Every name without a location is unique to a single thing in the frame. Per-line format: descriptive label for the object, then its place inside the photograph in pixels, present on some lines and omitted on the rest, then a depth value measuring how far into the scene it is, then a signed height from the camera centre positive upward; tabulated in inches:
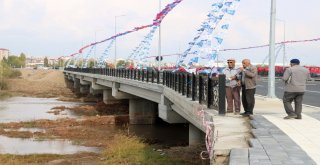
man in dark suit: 474.3 -20.3
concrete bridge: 498.0 -52.8
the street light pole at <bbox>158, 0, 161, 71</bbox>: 1155.9 +23.6
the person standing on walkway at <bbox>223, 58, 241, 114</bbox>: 493.4 -26.7
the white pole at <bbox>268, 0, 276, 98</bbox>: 692.1 +16.8
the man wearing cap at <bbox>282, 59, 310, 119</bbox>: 445.7 -19.6
